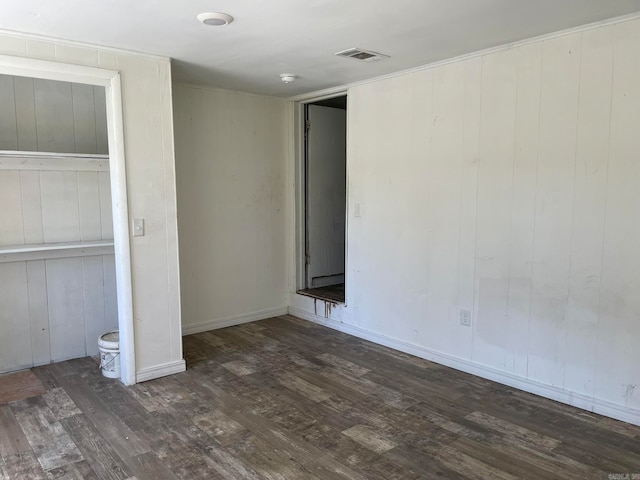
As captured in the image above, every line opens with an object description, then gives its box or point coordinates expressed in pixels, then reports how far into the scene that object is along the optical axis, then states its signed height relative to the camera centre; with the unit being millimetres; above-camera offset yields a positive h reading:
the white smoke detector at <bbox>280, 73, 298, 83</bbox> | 3963 +1045
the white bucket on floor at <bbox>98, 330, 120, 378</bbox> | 3527 -1207
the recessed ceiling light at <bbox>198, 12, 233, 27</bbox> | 2561 +1008
